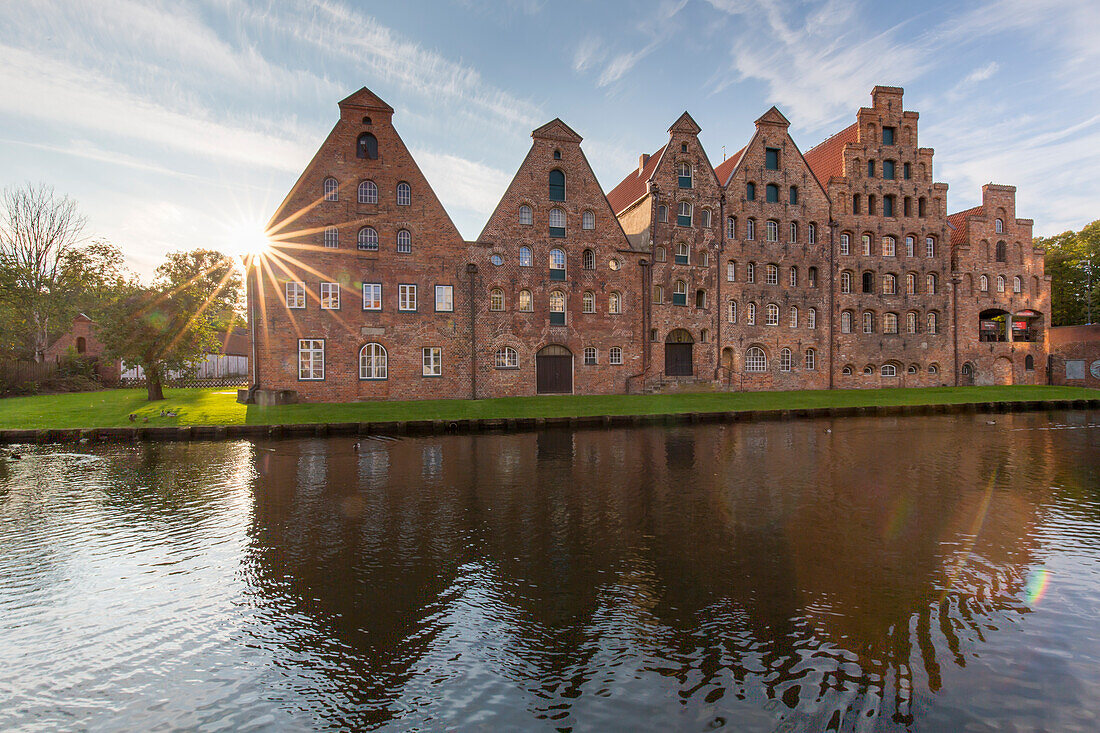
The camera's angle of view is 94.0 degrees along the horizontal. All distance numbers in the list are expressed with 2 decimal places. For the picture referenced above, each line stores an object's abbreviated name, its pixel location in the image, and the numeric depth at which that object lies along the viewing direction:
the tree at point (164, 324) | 26.06
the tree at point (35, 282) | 39.28
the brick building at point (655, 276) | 29.30
